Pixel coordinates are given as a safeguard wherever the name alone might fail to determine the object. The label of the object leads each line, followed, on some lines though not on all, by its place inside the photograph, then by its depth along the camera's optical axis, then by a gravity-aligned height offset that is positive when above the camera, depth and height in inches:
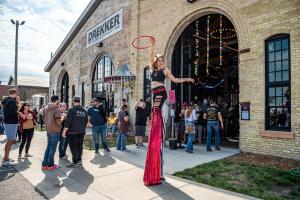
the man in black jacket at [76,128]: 235.3 -26.2
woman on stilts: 176.9 -14.7
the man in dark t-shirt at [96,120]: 306.0 -22.4
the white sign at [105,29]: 583.5 +210.2
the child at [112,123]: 490.6 -43.1
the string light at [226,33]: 467.2 +153.1
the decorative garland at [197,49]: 437.8 +114.8
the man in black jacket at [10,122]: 245.0 -22.0
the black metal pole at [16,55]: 794.2 +164.7
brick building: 284.2 +94.3
